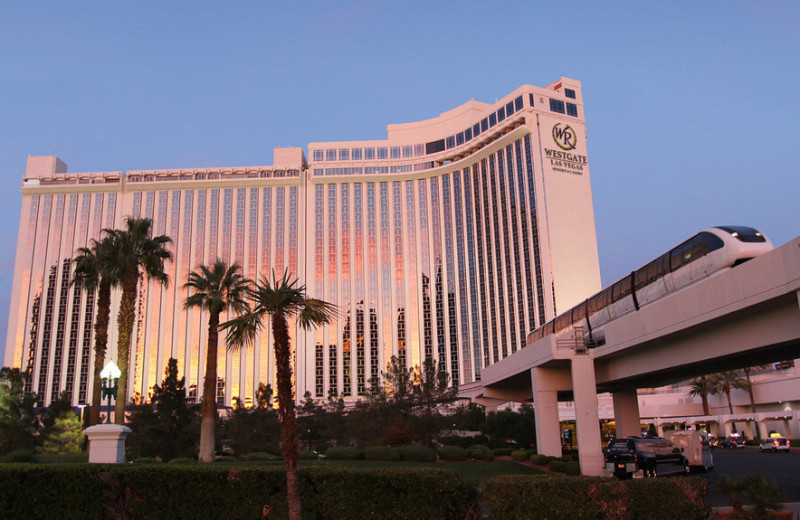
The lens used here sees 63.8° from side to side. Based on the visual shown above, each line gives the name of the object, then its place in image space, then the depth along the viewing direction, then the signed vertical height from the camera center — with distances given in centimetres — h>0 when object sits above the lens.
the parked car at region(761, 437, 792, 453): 5088 -334
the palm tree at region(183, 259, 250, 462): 3266 +651
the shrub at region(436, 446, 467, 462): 3925 -239
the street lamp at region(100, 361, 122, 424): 2045 +157
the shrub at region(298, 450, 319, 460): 4138 -228
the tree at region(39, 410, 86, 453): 4147 -58
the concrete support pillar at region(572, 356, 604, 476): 2940 -30
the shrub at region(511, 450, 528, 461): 3806 -254
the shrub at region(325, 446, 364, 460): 4019 -222
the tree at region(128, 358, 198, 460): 3834 -33
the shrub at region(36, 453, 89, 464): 3203 -150
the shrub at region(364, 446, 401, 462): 3853 -218
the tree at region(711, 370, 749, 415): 7431 +263
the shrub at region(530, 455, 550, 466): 3378 -254
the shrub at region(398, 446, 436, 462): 3781 -224
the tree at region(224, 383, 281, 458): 4562 -79
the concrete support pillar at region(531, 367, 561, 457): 3528 +18
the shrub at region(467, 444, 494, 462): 4003 -247
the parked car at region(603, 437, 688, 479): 2786 -212
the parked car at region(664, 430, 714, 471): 3022 -188
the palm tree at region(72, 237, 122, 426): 3397 +822
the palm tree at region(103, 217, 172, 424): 3434 +909
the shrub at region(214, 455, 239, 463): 3653 -210
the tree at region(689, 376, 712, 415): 7538 +208
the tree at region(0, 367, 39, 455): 4291 +89
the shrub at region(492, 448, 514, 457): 4389 -267
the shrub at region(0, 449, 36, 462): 2952 -125
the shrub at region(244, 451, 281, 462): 3862 -211
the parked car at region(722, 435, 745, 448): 6488 -378
